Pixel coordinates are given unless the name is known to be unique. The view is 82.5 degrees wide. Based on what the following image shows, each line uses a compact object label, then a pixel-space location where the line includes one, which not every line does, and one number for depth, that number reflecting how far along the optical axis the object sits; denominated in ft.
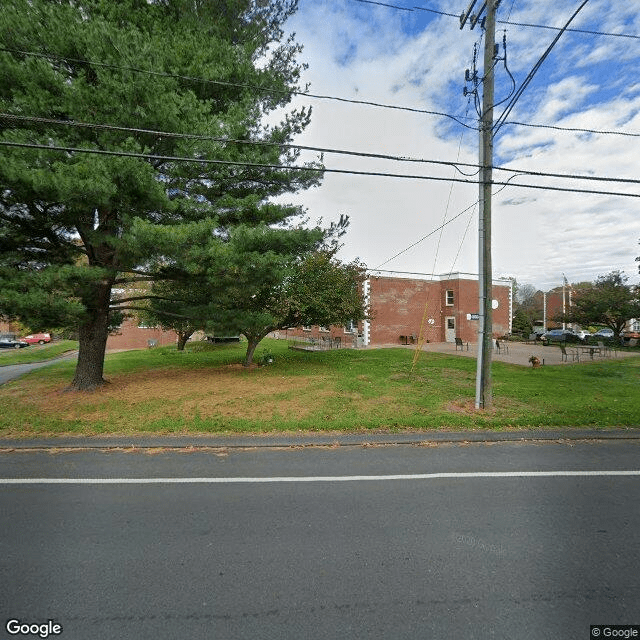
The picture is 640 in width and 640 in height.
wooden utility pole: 25.29
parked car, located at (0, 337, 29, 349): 110.01
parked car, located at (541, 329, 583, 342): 109.50
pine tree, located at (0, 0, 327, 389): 22.98
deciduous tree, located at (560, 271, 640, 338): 93.40
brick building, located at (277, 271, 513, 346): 98.68
